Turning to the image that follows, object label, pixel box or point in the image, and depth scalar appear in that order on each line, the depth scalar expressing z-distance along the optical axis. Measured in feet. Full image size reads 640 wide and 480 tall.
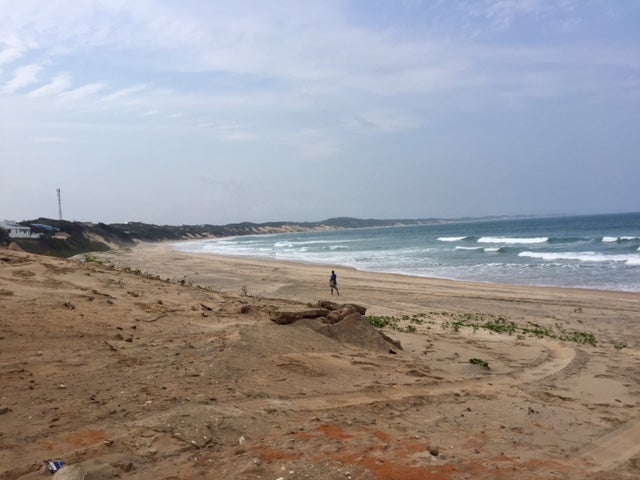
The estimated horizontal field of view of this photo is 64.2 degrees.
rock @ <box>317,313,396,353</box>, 29.63
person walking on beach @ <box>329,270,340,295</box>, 67.41
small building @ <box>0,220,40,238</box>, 127.95
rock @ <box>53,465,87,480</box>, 12.21
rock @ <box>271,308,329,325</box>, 29.53
